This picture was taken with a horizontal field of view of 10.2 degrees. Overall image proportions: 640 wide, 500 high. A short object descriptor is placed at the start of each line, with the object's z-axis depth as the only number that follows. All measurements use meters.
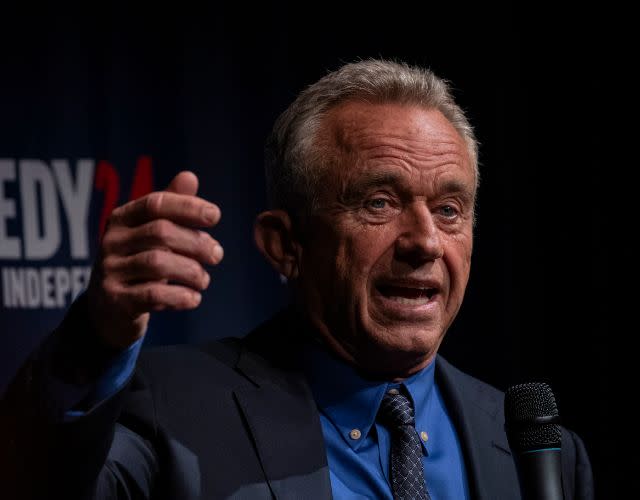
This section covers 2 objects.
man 2.67
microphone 2.55
